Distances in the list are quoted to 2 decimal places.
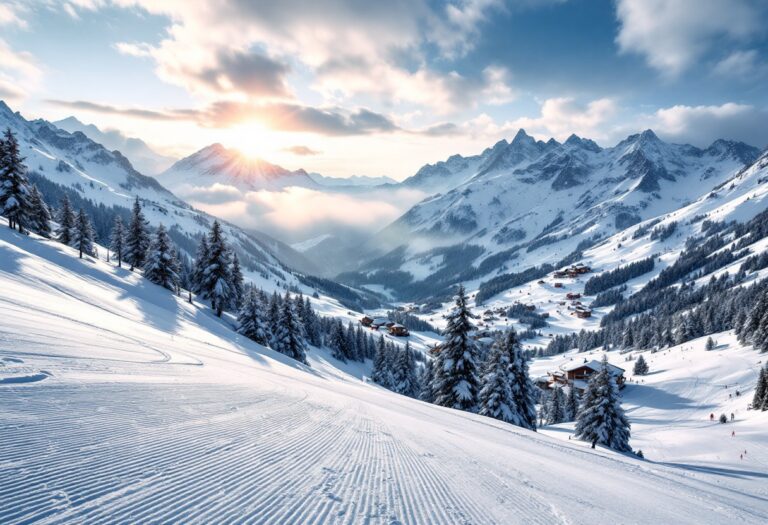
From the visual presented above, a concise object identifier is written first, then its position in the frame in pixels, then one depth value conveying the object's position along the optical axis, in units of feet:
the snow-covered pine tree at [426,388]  183.42
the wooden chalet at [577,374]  277.03
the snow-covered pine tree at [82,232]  188.35
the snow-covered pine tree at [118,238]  201.57
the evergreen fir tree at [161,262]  176.14
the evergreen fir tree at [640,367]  256.03
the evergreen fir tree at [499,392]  108.81
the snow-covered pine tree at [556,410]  225.35
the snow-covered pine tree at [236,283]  186.09
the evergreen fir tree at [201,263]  167.56
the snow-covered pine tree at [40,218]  189.09
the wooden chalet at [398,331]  464.65
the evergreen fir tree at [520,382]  116.47
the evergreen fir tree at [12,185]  149.79
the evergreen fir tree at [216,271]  165.77
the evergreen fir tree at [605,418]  113.60
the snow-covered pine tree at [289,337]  168.86
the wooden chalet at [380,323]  471.54
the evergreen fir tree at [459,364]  111.45
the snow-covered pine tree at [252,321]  155.94
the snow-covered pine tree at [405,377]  209.46
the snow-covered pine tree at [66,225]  201.67
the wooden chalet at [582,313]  563.89
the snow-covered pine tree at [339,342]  259.19
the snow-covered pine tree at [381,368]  218.59
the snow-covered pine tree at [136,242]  195.52
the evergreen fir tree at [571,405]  229.13
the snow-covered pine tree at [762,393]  147.74
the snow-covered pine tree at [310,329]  261.85
